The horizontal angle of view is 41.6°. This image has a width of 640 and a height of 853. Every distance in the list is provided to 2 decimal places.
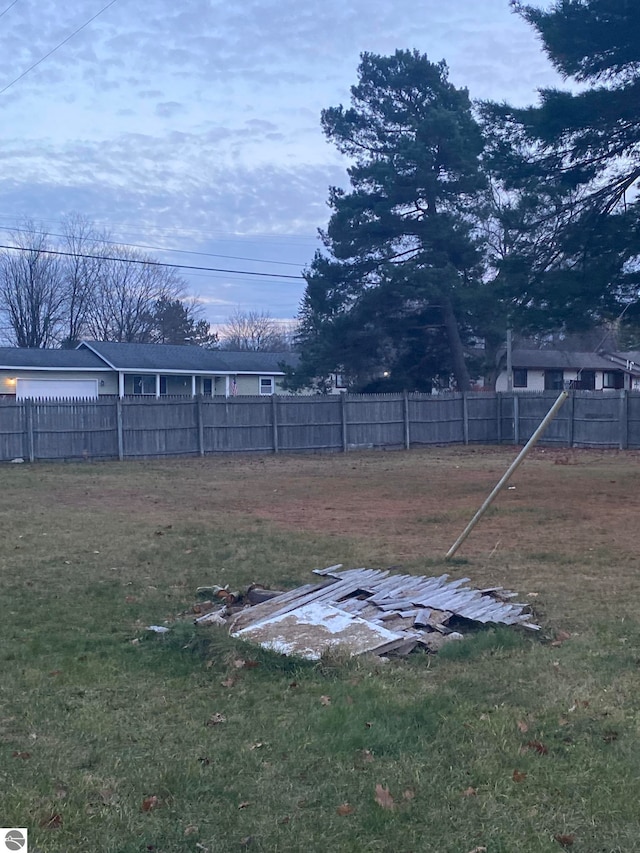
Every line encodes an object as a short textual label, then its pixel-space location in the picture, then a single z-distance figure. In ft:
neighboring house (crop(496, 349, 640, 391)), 156.97
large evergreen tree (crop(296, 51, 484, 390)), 93.20
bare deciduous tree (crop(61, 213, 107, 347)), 158.81
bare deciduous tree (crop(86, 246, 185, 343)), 165.17
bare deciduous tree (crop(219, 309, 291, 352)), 228.43
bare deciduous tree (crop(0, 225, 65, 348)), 154.10
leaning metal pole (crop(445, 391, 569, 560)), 26.84
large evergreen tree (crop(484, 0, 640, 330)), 45.78
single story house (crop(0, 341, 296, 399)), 115.34
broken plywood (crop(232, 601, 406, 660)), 18.75
